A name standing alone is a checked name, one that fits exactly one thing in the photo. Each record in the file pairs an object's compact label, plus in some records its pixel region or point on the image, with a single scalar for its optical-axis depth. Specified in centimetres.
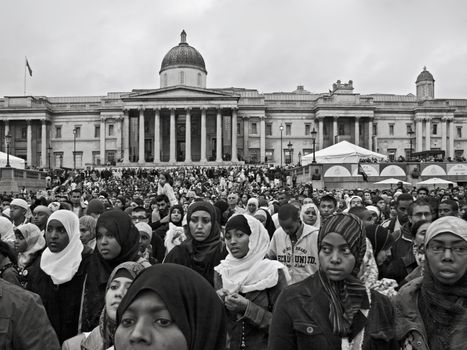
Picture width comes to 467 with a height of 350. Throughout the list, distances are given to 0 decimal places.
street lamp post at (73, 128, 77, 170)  7712
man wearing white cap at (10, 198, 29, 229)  1070
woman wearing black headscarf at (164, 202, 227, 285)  615
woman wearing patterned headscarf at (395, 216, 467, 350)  353
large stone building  7500
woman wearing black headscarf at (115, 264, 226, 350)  229
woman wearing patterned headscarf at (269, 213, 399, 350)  345
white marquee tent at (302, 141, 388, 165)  3479
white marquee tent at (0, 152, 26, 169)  3964
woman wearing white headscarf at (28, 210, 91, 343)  542
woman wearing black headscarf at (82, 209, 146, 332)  501
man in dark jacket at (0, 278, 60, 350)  306
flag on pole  7111
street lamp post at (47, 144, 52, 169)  7484
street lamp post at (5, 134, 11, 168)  3873
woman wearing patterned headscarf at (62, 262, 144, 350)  373
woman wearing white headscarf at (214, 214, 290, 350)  480
